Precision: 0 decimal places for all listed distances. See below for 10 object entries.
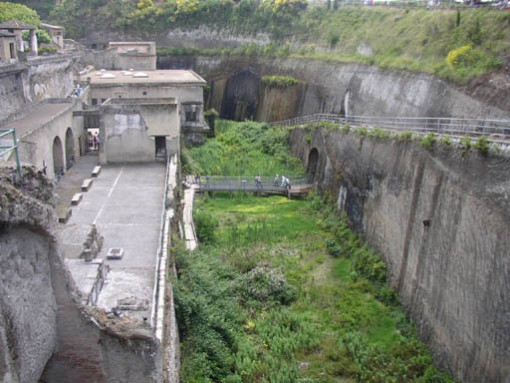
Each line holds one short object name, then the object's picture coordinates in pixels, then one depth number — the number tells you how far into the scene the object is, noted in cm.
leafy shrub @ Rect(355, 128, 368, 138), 2107
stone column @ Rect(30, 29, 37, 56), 3328
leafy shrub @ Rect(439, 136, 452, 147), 1490
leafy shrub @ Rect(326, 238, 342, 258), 1994
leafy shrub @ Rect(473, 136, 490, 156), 1315
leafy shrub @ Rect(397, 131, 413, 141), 1746
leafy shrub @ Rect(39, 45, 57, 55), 3456
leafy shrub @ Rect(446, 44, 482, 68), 2300
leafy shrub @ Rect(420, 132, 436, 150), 1575
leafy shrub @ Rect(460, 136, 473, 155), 1387
